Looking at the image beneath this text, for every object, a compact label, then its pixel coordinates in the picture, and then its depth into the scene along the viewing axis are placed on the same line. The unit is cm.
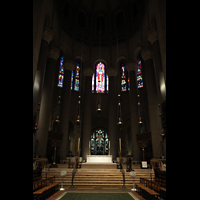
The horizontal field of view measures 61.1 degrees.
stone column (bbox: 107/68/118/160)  1669
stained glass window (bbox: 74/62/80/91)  2198
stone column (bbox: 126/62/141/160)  1569
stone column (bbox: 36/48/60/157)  1286
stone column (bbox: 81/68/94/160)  1653
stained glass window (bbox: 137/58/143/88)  2123
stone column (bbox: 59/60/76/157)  1570
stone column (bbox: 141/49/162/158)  1266
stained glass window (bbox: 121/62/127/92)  2166
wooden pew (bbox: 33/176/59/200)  564
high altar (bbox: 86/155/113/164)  1208
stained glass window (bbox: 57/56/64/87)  2127
